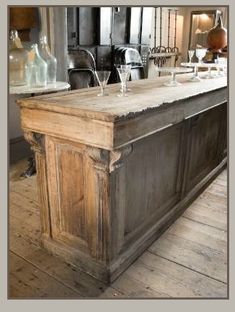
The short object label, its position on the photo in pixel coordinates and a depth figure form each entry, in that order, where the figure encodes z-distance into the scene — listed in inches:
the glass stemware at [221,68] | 104.8
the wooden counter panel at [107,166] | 51.3
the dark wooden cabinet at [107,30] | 153.3
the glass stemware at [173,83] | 80.9
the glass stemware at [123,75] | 63.8
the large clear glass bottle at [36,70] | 100.8
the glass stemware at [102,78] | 61.9
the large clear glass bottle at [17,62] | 102.1
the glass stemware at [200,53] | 96.5
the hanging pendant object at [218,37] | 88.8
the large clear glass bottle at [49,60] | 108.0
